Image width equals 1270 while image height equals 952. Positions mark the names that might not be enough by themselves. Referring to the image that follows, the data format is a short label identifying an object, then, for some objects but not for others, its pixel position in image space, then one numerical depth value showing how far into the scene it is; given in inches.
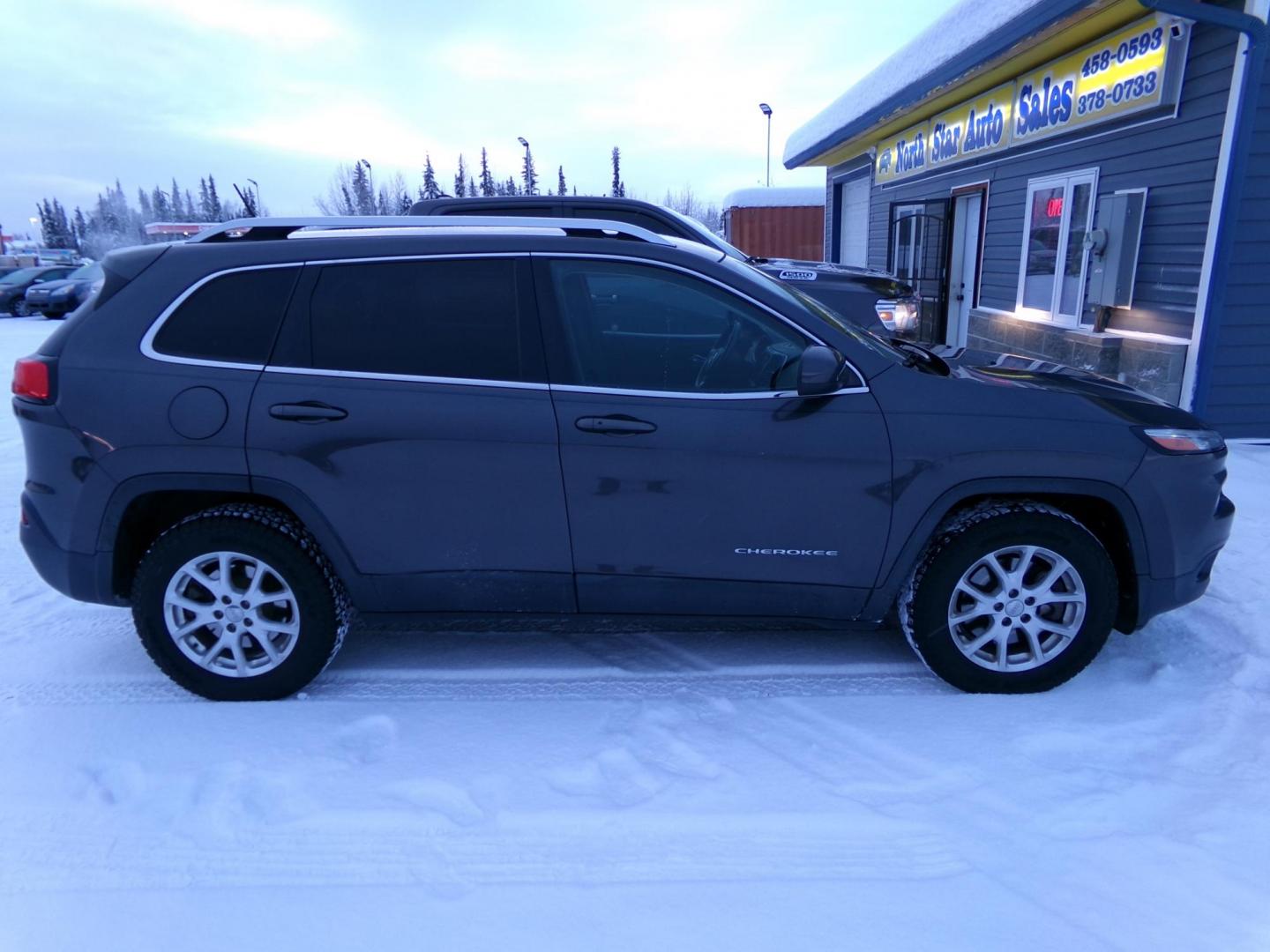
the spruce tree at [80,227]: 5260.8
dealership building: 263.1
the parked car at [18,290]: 1001.5
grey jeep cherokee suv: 123.6
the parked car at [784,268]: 258.7
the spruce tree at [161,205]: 5344.5
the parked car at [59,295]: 933.2
